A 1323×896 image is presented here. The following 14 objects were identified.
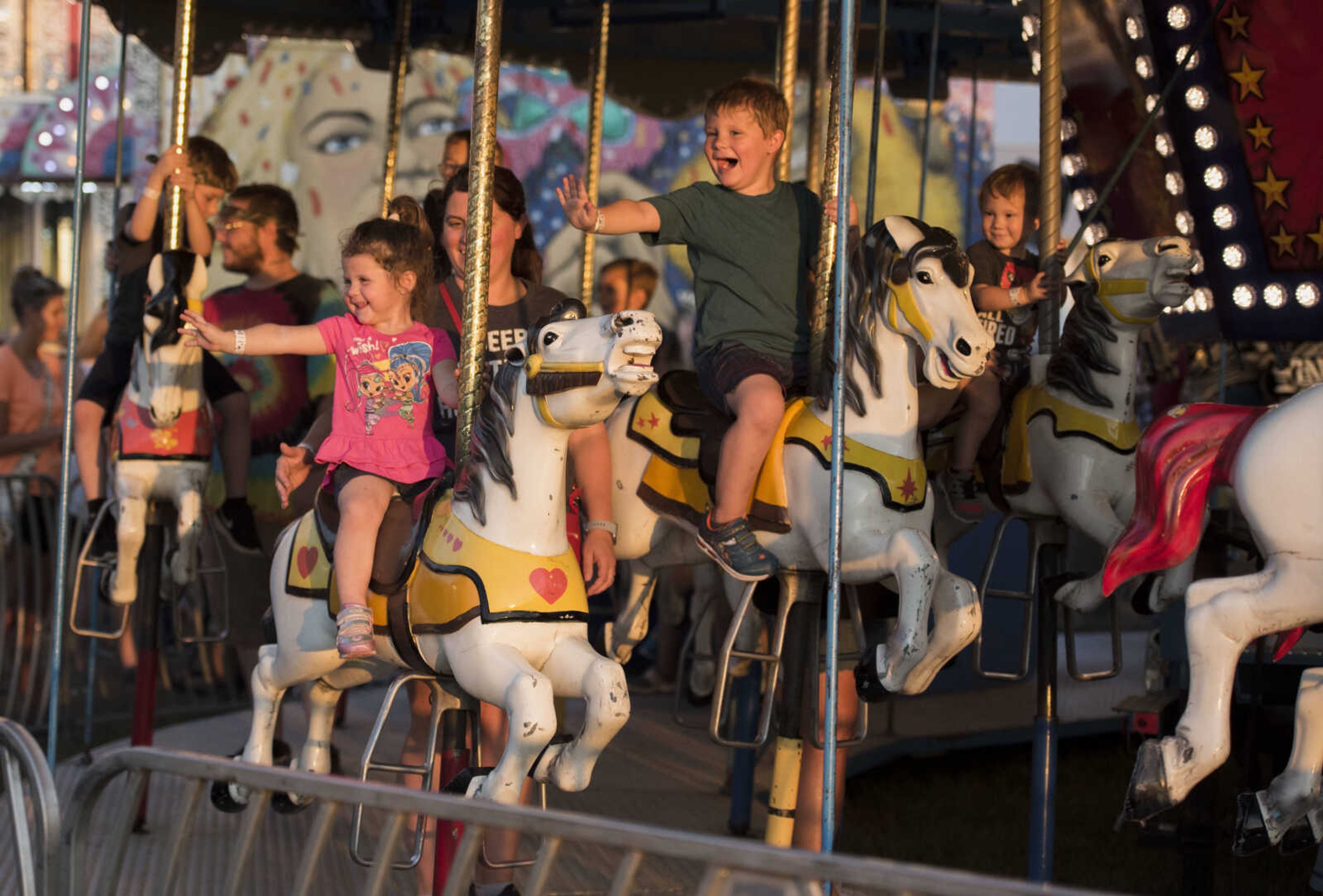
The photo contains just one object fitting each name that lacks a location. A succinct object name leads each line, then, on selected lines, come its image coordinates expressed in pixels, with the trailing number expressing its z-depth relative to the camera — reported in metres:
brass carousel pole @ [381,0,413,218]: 12.14
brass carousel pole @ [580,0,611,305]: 12.06
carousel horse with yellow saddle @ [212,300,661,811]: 6.49
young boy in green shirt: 7.87
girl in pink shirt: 7.40
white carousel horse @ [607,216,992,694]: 7.33
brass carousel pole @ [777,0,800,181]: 9.38
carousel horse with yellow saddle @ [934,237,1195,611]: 8.64
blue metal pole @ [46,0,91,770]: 9.14
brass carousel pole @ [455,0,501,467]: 7.28
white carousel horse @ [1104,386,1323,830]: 6.26
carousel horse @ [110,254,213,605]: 9.90
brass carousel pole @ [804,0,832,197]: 11.08
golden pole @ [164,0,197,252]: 9.63
